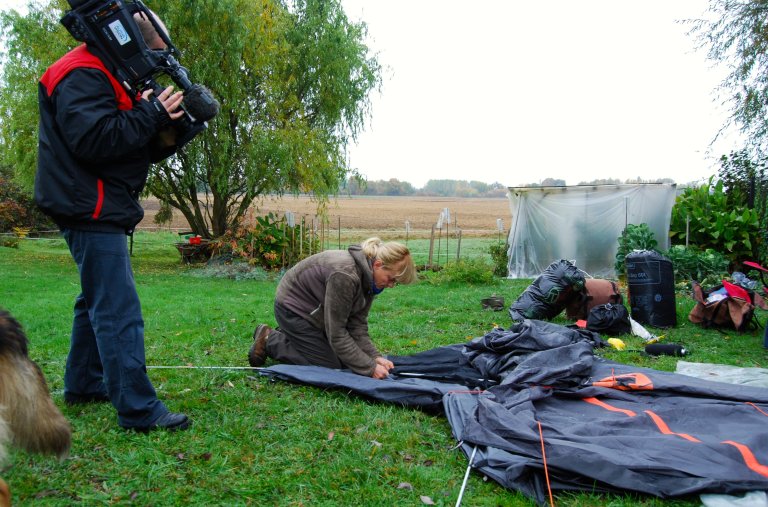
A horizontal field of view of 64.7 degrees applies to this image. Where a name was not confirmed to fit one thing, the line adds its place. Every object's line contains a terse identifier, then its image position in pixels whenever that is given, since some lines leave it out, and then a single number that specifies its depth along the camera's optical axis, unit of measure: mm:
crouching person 4152
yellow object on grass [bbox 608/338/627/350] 5750
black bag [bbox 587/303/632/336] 6457
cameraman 2877
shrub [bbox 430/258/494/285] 11250
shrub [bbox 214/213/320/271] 14117
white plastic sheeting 13148
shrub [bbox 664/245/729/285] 10430
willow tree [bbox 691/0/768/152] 11297
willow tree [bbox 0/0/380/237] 14516
